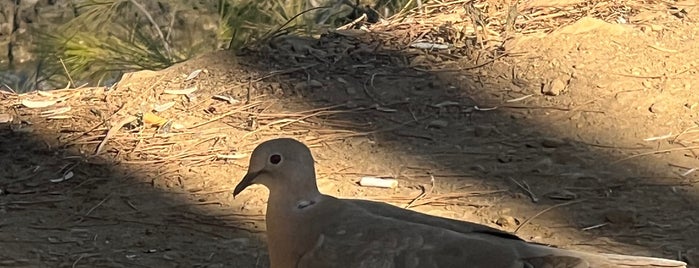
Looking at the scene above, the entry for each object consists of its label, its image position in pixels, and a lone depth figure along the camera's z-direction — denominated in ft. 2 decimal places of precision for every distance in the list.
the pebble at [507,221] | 10.98
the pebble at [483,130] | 13.04
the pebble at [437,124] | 13.34
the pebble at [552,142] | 12.60
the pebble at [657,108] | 13.12
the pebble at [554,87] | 13.79
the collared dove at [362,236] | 8.01
